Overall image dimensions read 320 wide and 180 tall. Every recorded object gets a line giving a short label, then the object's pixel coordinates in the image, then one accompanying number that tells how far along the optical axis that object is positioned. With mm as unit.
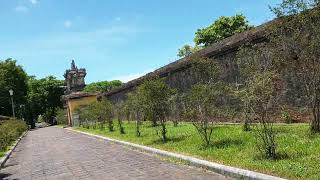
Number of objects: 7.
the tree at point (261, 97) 5791
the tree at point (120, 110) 15591
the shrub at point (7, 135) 14204
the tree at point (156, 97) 10286
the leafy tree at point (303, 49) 6992
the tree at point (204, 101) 8193
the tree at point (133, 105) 11514
